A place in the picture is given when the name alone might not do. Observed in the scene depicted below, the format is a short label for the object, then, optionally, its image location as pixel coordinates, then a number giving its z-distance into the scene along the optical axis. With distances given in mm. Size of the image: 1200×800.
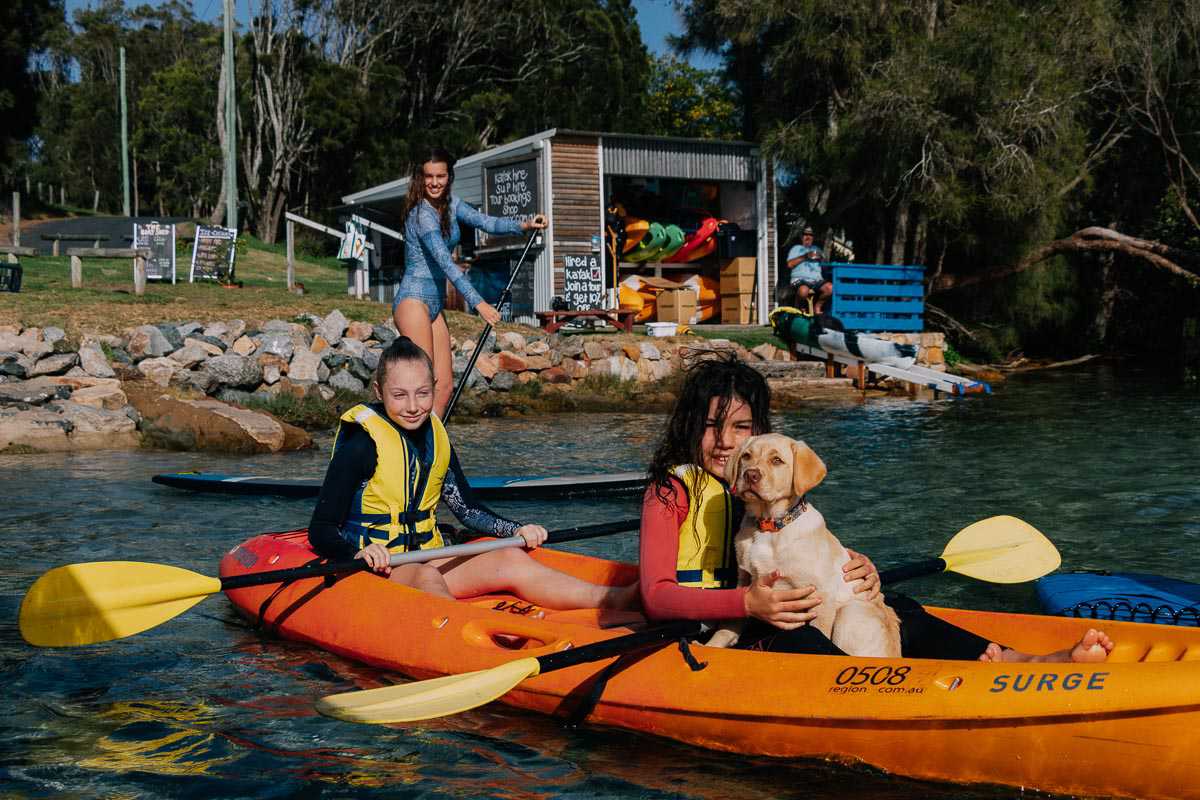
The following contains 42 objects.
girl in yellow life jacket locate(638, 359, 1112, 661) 3707
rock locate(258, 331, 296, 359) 13984
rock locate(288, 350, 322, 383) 13656
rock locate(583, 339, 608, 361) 16094
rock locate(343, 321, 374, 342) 15336
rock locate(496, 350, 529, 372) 15234
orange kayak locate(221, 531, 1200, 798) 2973
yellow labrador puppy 3322
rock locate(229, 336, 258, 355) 14016
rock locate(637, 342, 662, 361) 16344
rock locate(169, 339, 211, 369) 13125
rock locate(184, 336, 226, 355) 13547
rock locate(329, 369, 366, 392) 13753
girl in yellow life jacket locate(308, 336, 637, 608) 4602
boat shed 18750
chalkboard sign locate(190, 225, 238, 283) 20172
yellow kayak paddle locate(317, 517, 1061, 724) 3328
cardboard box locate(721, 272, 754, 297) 20344
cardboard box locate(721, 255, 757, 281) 20344
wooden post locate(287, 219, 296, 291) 20466
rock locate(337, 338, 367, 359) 14391
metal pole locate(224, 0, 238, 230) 26297
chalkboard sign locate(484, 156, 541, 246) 19000
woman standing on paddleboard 6996
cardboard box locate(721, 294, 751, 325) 20438
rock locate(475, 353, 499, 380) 14750
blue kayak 4340
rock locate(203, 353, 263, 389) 12961
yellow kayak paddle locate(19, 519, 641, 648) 4262
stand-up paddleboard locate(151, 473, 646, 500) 7980
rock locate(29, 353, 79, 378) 12086
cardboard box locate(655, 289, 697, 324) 19391
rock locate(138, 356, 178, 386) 12656
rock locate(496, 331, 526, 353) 15859
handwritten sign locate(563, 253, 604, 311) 18781
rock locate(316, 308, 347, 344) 15008
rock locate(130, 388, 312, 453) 10758
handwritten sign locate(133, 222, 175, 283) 19672
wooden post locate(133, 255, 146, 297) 17125
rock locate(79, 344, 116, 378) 12375
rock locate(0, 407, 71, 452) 10359
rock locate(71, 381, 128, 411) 11578
